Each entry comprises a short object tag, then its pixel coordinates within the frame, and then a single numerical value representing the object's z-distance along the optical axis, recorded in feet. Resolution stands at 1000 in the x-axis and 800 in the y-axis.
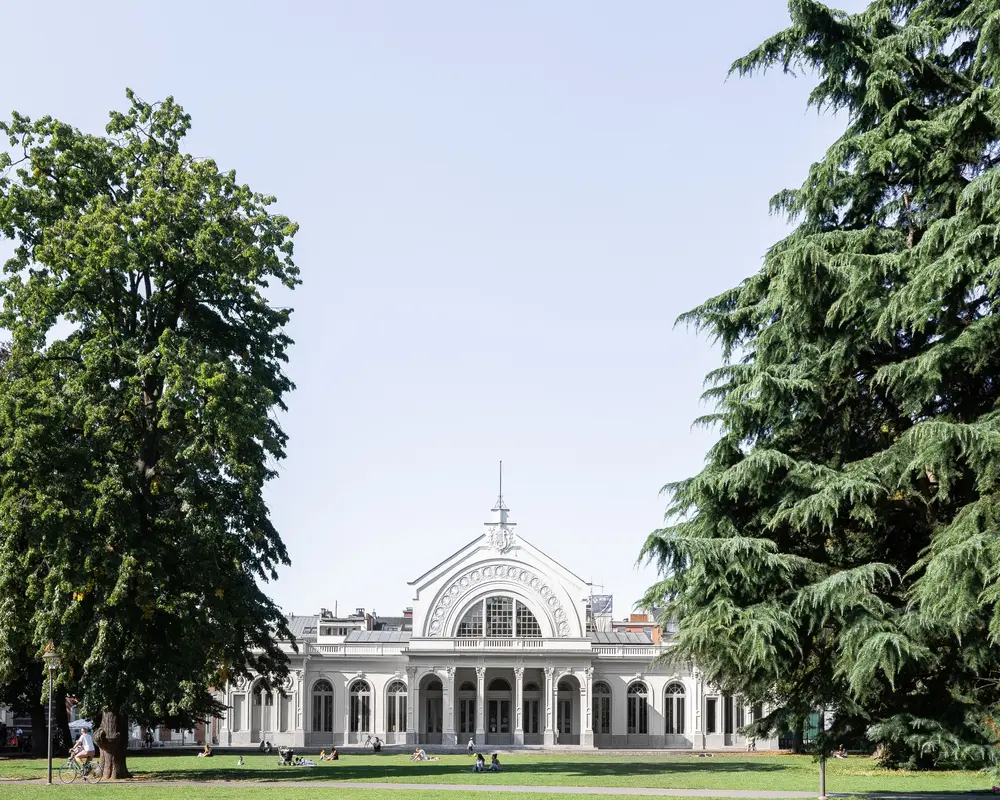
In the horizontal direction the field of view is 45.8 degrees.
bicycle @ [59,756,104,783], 88.53
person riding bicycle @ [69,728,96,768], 91.35
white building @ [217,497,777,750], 185.78
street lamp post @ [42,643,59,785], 81.82
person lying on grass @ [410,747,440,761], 139.95
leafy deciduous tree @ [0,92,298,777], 83.76
